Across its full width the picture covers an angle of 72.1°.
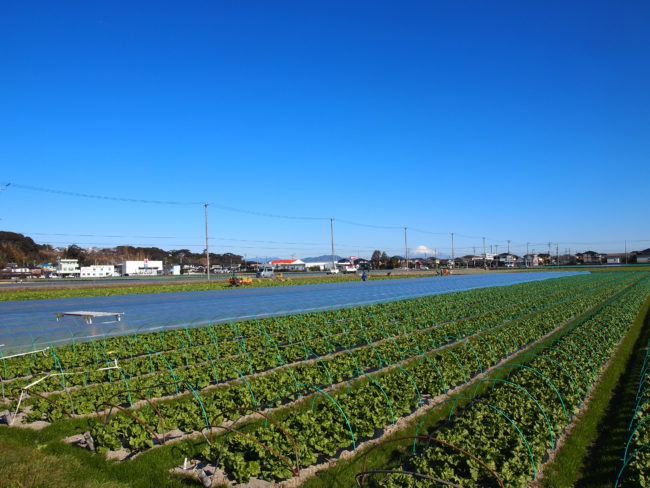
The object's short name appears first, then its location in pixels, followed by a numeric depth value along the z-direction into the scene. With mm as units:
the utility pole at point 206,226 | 61541
